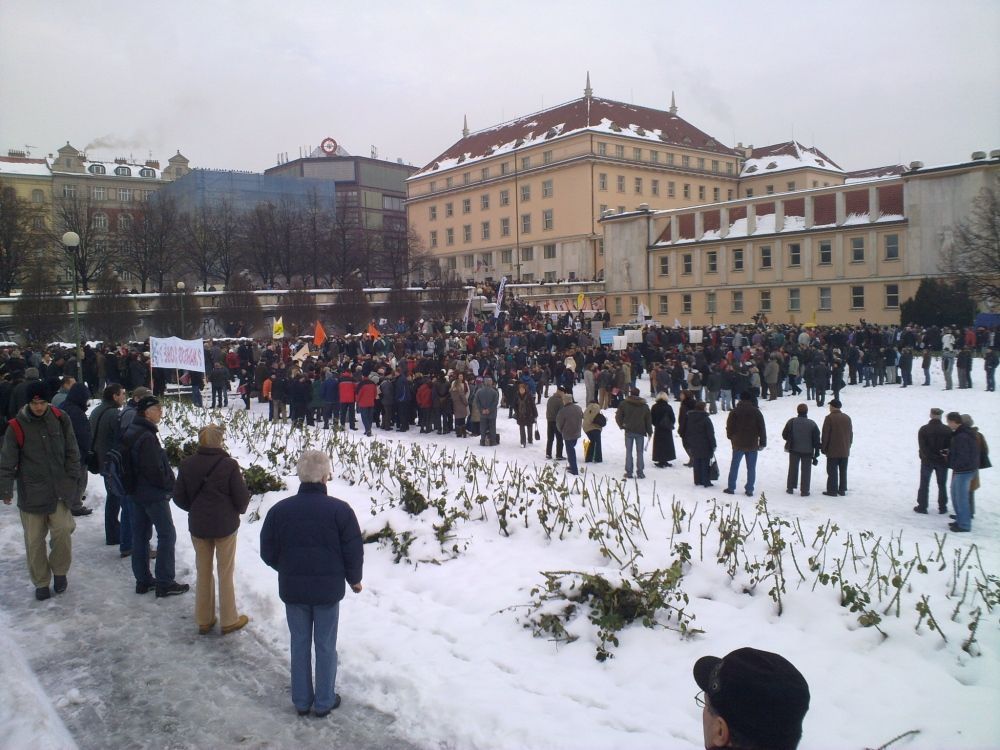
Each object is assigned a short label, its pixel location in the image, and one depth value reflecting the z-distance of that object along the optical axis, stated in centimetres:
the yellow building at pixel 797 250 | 4659
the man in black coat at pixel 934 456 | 1230
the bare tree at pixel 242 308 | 4406
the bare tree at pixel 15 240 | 4931
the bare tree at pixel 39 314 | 3469
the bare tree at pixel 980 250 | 3844
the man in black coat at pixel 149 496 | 749
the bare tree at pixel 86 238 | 5875
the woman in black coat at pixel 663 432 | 1570
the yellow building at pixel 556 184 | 7781
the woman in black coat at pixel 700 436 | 1410
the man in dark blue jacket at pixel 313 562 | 528
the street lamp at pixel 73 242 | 2075
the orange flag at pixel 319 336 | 2876
